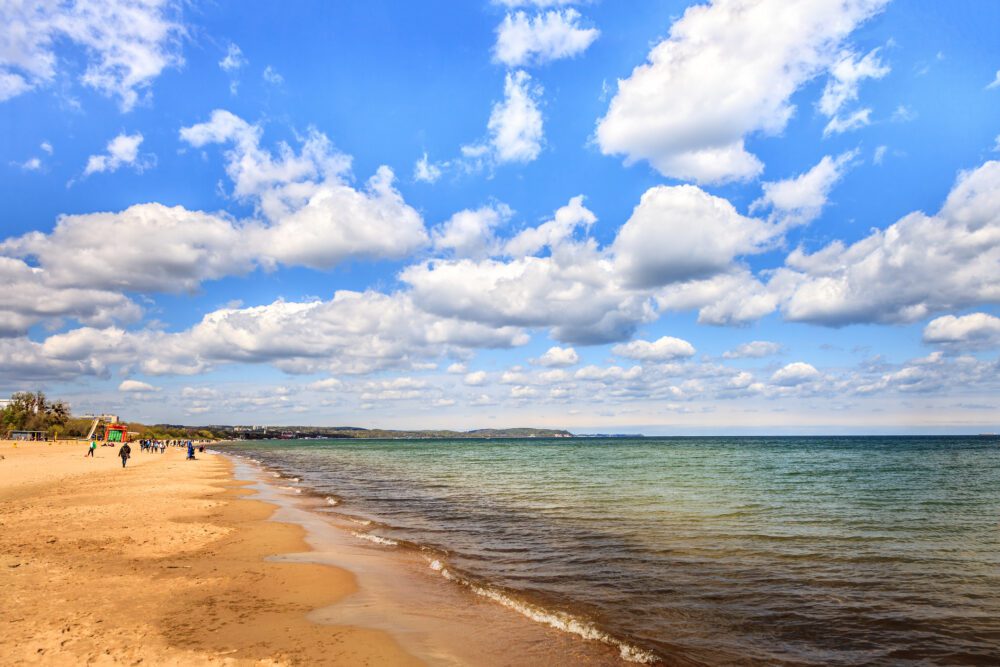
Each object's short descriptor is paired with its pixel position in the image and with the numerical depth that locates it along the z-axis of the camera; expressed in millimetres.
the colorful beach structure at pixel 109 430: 119681
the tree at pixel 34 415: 138625
